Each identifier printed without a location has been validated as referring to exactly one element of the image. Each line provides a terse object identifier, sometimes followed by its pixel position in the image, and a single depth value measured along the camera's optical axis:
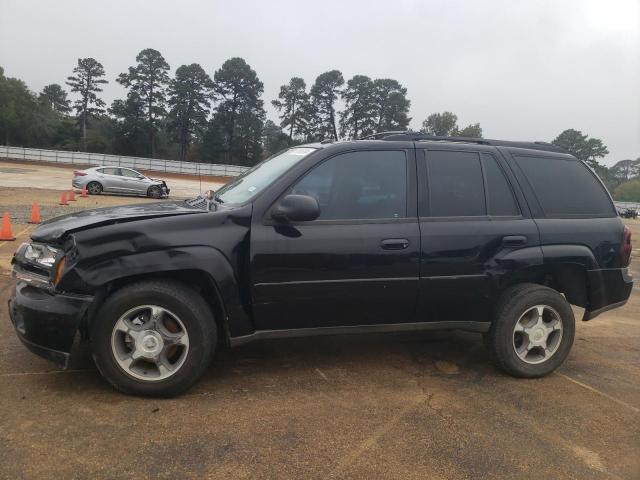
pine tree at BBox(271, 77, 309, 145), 69.81
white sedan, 21.27
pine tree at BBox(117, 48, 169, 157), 69.56
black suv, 3.15
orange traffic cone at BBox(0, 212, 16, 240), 8.74
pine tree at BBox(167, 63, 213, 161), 70.94
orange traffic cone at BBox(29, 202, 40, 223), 11.07
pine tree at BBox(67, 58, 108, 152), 72.94
